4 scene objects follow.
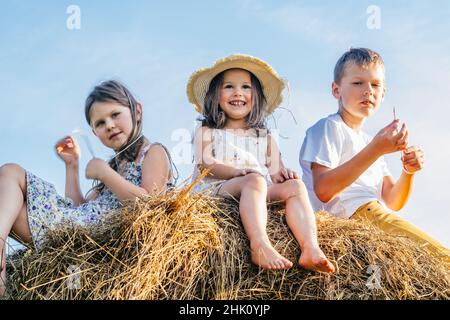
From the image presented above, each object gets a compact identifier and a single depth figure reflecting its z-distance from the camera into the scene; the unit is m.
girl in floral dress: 3.53
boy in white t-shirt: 4.14
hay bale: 3.08
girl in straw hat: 3.56
